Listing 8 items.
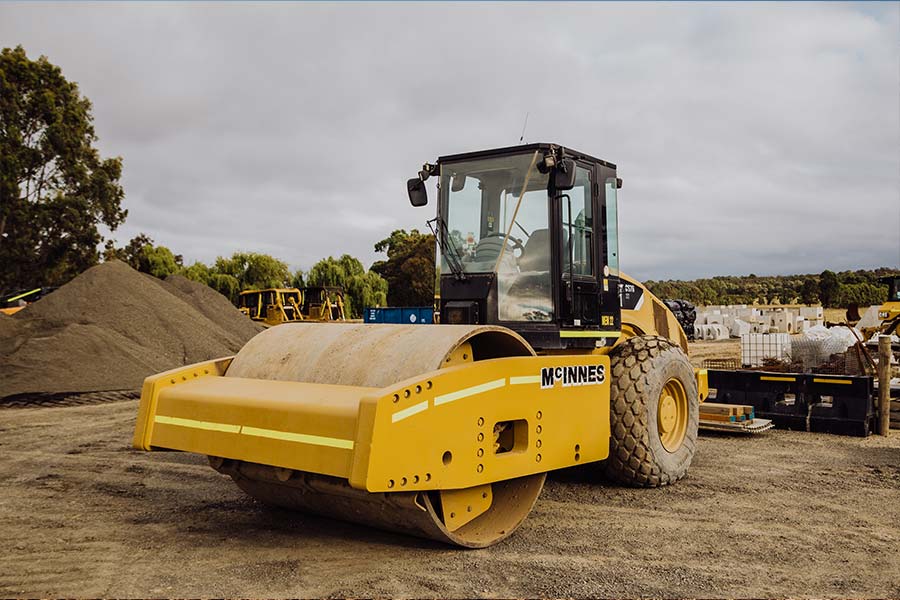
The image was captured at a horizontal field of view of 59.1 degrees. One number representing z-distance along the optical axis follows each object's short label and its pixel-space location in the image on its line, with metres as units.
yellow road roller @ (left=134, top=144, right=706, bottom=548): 4.27
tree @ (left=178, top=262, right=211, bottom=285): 41.15
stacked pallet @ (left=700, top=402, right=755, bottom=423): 9.16
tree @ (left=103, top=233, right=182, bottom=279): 35.81
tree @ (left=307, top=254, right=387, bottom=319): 42.03
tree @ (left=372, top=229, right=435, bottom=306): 43.03
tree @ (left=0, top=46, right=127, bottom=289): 28.20
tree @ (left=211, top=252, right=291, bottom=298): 43.78
